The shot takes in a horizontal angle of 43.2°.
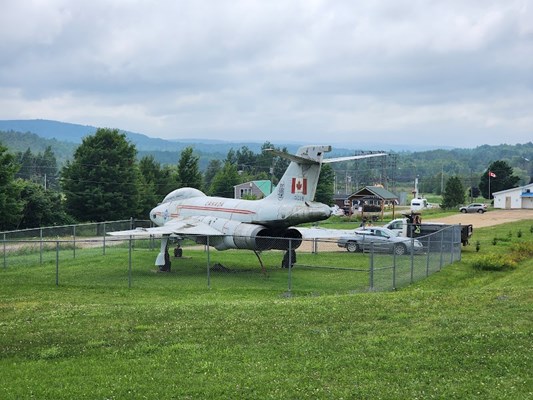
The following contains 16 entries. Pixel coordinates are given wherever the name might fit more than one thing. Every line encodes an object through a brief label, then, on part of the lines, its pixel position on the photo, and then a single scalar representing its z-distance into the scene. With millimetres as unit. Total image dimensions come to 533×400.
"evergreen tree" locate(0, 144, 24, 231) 50969
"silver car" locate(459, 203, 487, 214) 84381
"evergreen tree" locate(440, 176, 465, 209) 95438
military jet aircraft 28453
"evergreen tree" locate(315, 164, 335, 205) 90438
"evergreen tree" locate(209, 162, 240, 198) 93000
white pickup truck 39875
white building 92019
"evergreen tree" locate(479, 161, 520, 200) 109312
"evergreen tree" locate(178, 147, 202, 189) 75444
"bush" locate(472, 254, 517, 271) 30531
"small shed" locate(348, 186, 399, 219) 75188
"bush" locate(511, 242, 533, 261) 34469
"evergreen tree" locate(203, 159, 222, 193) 170625
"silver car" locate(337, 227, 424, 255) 35906
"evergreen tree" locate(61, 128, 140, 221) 66125
